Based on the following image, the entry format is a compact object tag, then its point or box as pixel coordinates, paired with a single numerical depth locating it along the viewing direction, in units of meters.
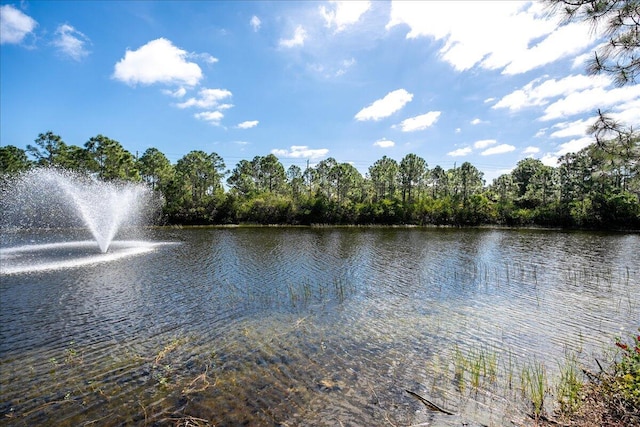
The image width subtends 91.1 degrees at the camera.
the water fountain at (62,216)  26.84
